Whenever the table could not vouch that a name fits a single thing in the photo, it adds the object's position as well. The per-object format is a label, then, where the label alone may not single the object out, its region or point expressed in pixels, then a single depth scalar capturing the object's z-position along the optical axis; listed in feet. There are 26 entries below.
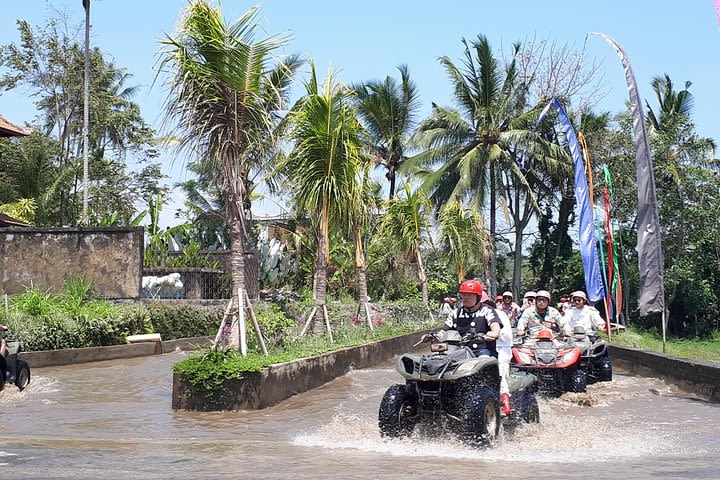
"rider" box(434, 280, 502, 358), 31.04
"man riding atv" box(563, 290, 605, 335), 49.42
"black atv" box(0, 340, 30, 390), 44.31
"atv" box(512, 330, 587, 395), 43.29
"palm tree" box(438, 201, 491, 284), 116.78
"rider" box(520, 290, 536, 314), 51.92
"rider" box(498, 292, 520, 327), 57.52
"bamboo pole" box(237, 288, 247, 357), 41.98
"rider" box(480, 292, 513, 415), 31.32
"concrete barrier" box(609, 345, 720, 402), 45.55
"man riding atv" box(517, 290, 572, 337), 47.29
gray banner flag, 54.03
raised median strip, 39.04
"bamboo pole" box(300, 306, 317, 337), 57.57
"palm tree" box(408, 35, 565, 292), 138.51
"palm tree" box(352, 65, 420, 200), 145.79
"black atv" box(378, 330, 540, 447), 27.94
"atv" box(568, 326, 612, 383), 46.44
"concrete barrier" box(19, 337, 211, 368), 61.32
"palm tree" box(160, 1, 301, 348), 42.83
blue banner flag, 75.97
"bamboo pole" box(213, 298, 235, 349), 41.65
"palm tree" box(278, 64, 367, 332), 56.85
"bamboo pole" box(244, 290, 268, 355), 41.93
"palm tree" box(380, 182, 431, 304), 104.63
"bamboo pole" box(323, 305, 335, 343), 58.85
